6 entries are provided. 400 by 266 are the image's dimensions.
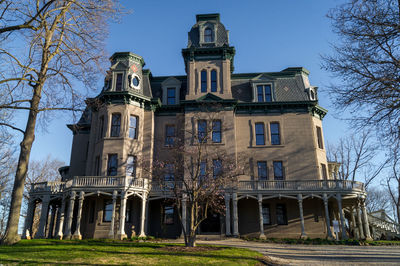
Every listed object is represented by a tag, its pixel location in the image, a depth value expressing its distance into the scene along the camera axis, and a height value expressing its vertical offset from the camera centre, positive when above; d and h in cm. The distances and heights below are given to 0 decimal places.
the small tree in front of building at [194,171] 1730 +350
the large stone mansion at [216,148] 2558 +668
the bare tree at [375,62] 960 +499
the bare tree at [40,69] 1305 +684
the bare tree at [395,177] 1104 +484
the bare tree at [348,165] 3819 +727
